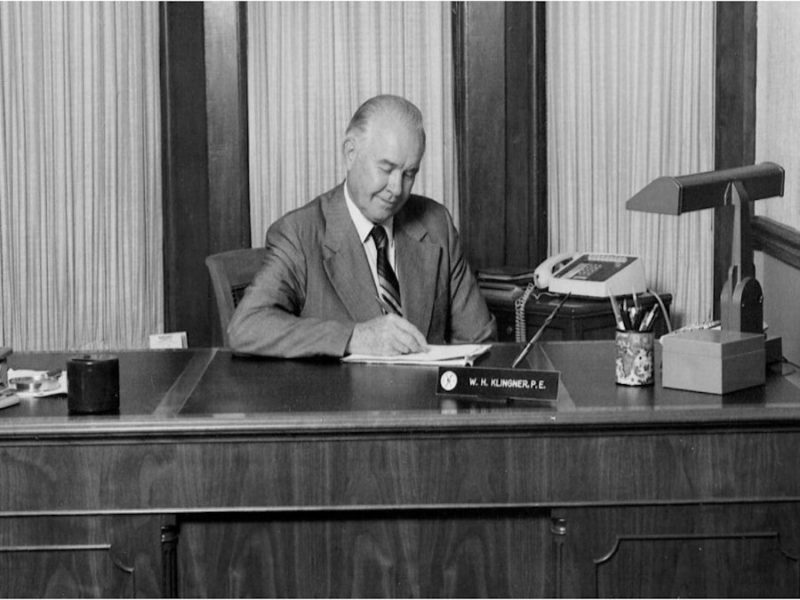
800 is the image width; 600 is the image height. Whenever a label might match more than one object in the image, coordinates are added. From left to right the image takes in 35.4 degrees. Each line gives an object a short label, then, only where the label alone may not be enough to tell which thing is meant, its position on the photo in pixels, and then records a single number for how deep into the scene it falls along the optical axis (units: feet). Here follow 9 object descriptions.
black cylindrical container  8.39
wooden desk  8.18
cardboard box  8.68
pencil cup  8.89
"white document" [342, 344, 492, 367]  9.80
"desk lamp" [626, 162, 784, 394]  8.73
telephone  13.88
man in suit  11.18
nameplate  8.39
